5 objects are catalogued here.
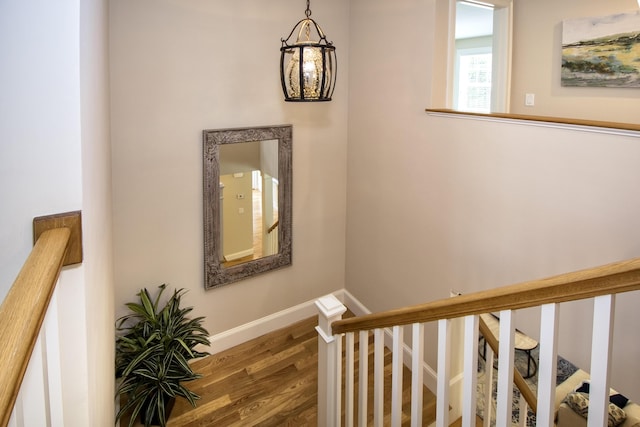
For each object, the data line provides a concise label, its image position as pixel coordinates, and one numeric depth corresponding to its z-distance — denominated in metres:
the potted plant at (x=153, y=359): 2.63
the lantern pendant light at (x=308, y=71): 2.32
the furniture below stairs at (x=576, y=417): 3.15
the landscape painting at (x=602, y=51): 3.15
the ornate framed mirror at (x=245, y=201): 3.25
